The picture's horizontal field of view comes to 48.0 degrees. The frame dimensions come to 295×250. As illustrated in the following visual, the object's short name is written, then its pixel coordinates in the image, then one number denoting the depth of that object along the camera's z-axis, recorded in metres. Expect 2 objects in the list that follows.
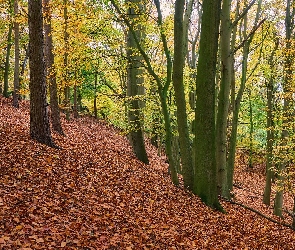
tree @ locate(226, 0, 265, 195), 14.62
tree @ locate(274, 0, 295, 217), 14.68
